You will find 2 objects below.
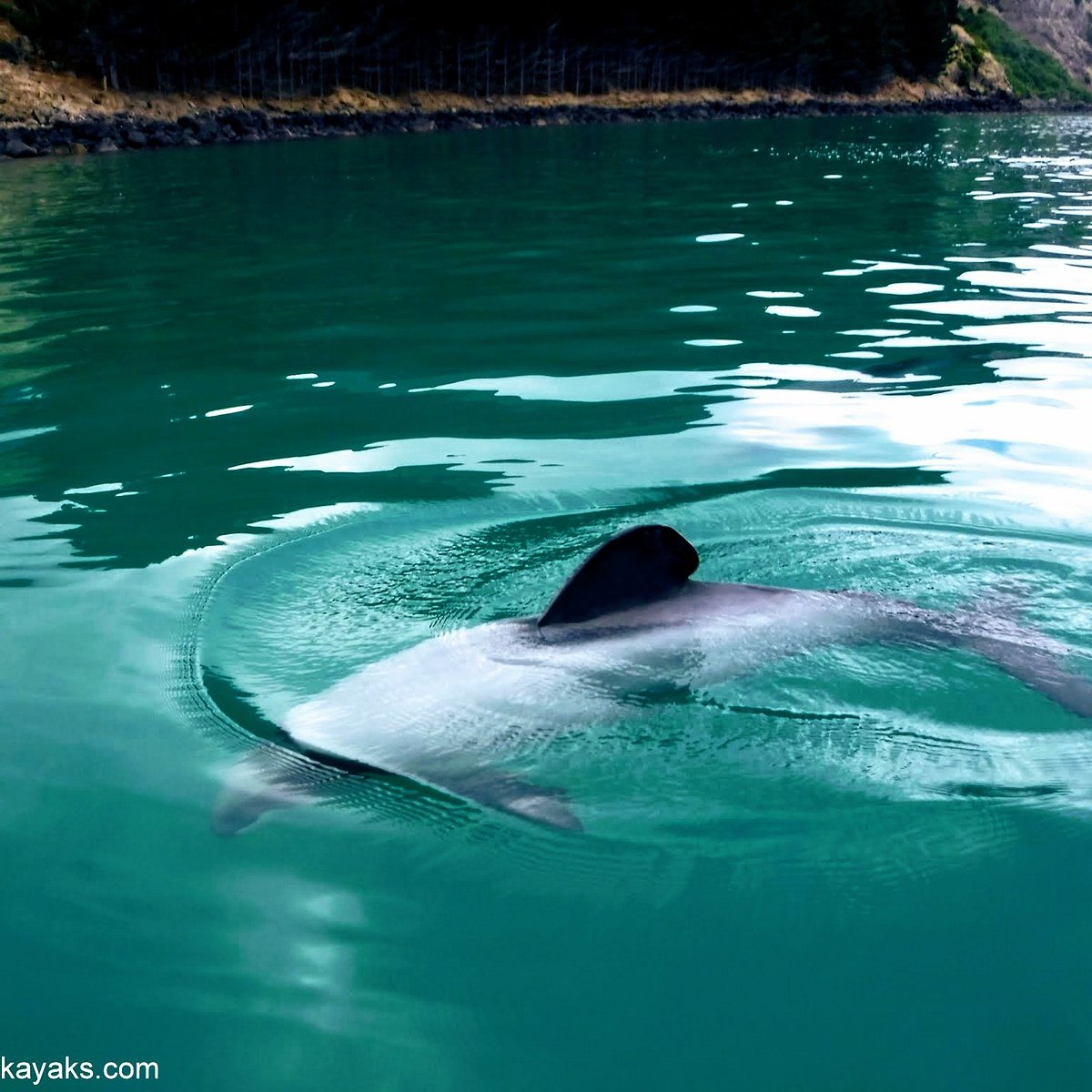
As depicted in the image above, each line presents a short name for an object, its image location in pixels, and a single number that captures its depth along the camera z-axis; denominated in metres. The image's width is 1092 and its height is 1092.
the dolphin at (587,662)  3.94
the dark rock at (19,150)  32.69
